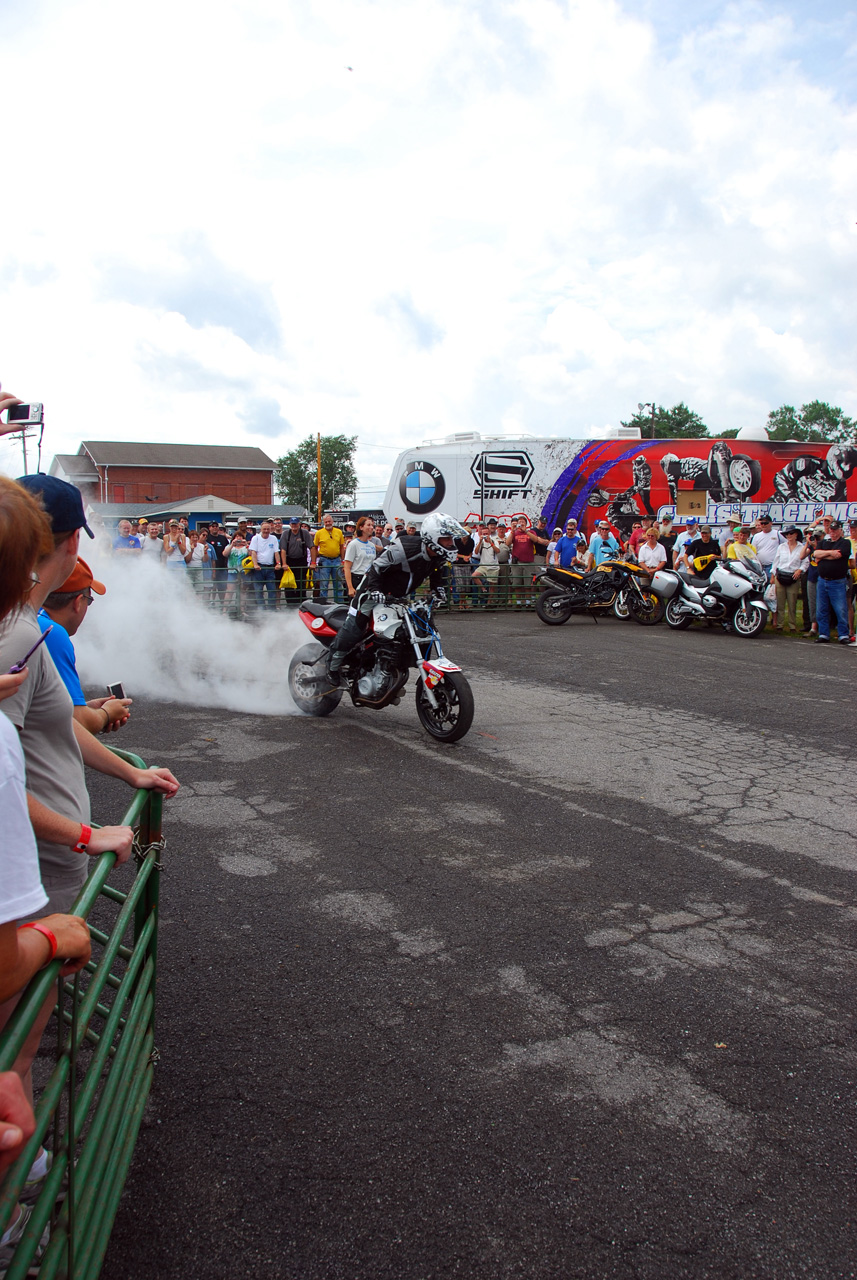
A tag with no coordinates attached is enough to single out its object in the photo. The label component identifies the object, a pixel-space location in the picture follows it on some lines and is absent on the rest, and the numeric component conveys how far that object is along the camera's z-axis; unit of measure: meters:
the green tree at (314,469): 106.19
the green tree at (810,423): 110.19
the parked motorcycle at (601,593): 16.52
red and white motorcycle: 7.18
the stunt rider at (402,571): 7.14
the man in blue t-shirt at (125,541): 13.88
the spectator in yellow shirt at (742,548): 15.59
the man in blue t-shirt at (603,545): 18.28
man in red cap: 2.79
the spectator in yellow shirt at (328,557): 15.52
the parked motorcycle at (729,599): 14.77
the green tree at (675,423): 91.50
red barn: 72.88
